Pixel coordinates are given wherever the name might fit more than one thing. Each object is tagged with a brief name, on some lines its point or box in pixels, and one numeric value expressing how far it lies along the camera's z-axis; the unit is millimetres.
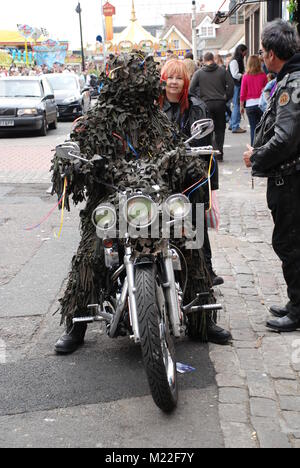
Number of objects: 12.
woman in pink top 13063
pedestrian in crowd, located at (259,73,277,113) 8500
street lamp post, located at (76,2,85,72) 50688
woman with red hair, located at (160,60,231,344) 4934
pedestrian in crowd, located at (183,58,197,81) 12250
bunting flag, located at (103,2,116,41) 43344
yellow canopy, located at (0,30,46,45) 58622
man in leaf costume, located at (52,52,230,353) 3939
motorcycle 3305
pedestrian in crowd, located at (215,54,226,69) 17891
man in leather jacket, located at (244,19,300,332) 4168
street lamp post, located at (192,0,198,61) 38156
